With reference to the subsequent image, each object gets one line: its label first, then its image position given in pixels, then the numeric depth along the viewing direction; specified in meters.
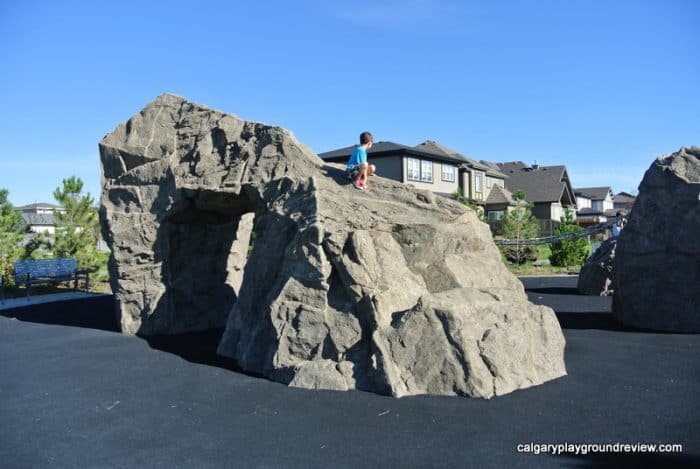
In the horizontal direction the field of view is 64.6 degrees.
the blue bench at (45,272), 14.89
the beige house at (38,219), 49.28
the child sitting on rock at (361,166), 7.83
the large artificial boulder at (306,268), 6.23
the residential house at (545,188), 41.43
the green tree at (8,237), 16.44
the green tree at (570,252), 21.70
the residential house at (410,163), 29.30
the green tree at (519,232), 23.16
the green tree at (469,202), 26.12
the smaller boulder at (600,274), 13.88
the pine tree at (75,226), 17.30
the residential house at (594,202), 56.34
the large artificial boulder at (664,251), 9.09
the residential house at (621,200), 76.34
